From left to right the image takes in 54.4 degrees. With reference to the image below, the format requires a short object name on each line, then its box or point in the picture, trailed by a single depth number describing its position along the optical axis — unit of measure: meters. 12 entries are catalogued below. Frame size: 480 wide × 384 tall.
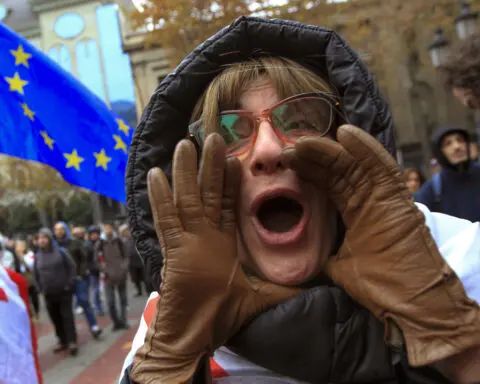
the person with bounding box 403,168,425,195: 4.80
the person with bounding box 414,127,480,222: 3.18
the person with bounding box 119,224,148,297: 10.31
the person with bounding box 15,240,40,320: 9.34
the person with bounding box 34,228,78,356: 6.75
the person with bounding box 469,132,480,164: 3.37
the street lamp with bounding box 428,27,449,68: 7.53
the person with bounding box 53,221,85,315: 8.30
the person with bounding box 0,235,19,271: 7.49
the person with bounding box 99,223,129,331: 7.68
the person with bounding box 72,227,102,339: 7.35
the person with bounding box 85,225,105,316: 8.48
